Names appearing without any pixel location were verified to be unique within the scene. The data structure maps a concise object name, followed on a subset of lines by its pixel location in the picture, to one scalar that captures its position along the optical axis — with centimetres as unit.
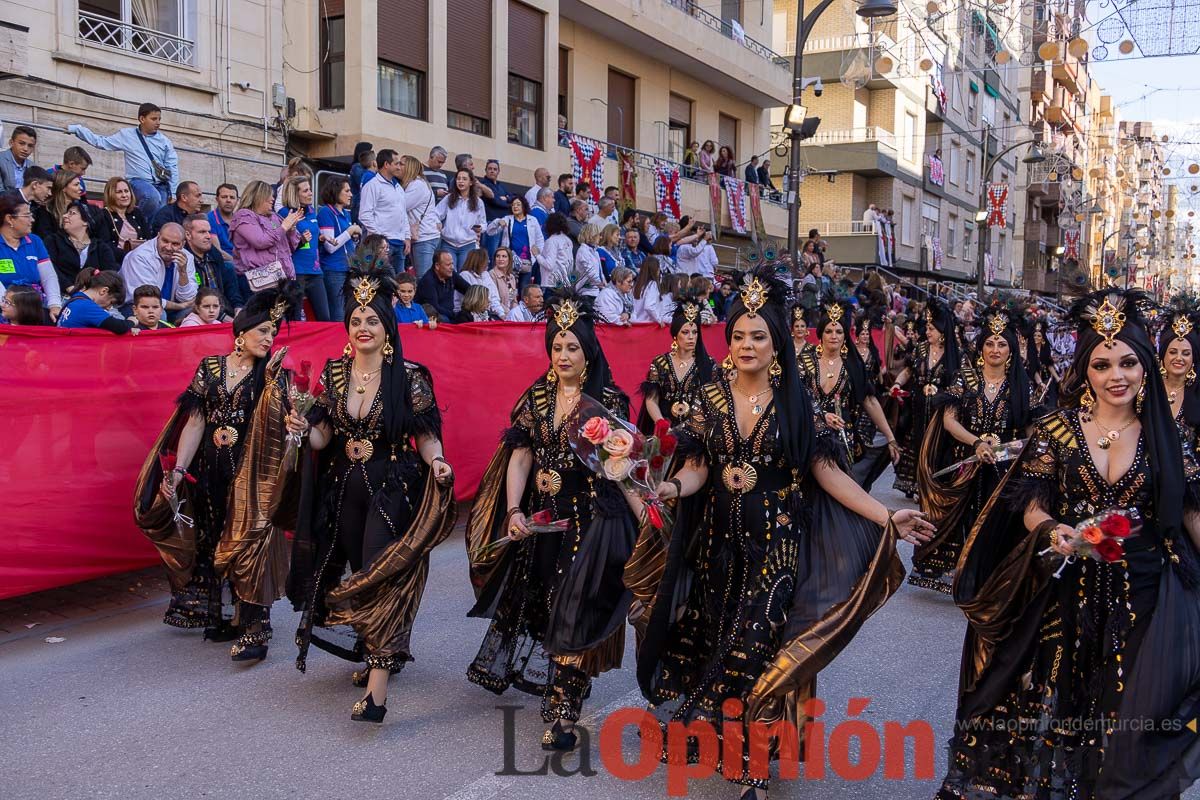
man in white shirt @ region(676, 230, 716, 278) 1630
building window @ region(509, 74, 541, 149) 1841
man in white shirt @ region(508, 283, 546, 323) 1175
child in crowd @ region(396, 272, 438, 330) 942
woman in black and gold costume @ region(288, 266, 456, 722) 519
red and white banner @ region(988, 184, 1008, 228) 3406
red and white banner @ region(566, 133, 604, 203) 1914
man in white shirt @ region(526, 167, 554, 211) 1430
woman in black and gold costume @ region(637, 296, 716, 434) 854
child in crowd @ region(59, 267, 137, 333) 700
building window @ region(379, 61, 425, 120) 1575
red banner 632
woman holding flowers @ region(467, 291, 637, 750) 505
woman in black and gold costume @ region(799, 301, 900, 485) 886
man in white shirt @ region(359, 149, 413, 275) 1141
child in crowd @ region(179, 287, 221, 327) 788
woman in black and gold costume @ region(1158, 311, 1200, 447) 634
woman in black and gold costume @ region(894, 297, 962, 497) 943
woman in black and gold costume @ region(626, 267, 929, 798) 418
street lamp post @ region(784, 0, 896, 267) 1456
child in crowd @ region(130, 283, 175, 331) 736
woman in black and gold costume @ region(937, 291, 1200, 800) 374
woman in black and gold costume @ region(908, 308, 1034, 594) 747
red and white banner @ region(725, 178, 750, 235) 2339
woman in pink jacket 972
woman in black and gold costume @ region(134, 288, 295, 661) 624
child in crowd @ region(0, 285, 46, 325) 671
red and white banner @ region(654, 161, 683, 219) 2094
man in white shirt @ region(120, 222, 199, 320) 857
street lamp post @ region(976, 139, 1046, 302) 3028
